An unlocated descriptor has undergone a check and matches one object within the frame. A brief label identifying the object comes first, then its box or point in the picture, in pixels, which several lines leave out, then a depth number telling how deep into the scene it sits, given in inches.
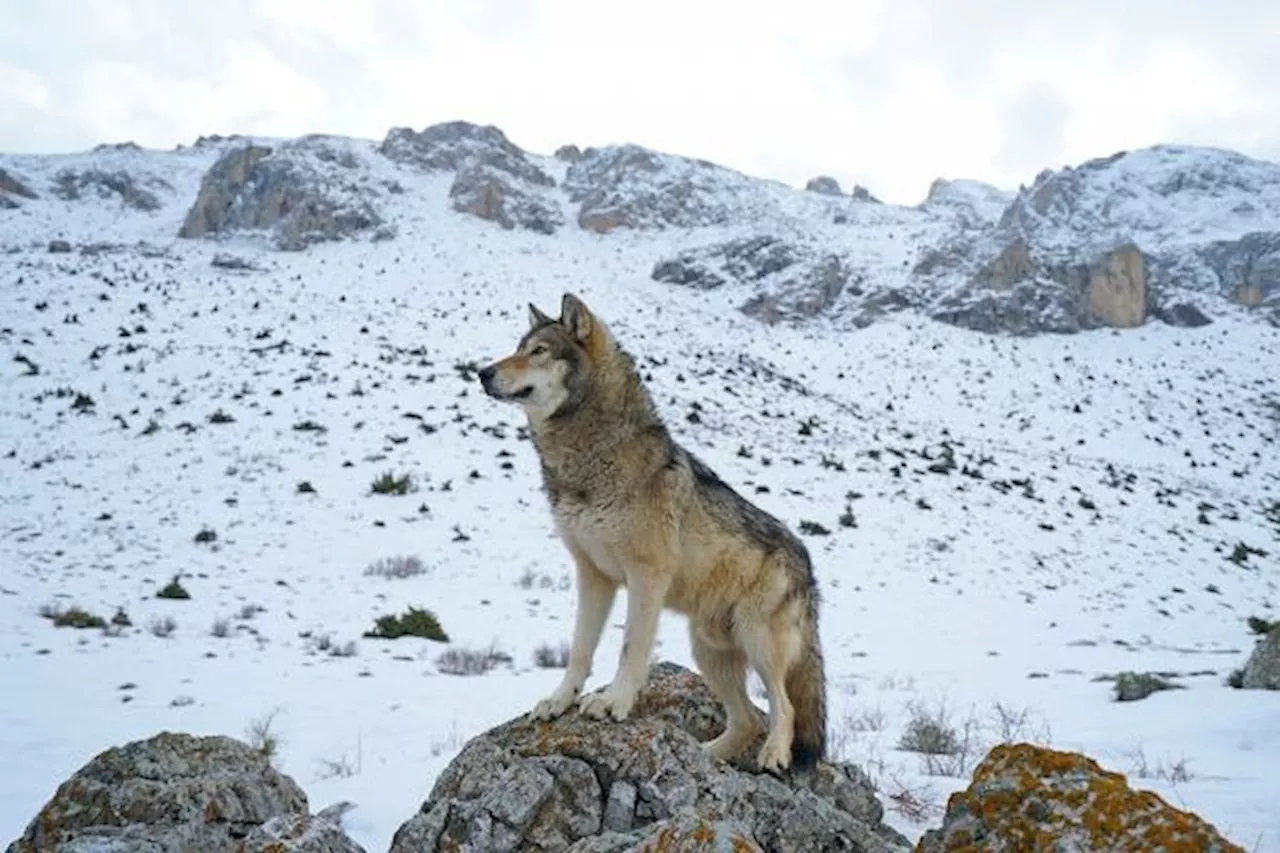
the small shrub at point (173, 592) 439.2
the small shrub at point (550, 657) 385.4
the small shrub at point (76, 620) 381.8
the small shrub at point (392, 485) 655.8
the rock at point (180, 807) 117.5
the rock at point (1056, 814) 87.2
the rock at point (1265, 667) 322.3
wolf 152.8
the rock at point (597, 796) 129.1
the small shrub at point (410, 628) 411.5
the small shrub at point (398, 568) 514.3
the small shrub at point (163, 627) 382.9
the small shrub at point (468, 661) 365.1
